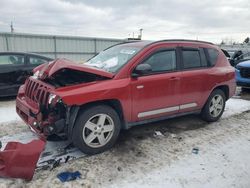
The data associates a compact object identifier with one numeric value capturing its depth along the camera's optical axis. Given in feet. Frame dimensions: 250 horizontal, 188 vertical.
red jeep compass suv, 9.14
